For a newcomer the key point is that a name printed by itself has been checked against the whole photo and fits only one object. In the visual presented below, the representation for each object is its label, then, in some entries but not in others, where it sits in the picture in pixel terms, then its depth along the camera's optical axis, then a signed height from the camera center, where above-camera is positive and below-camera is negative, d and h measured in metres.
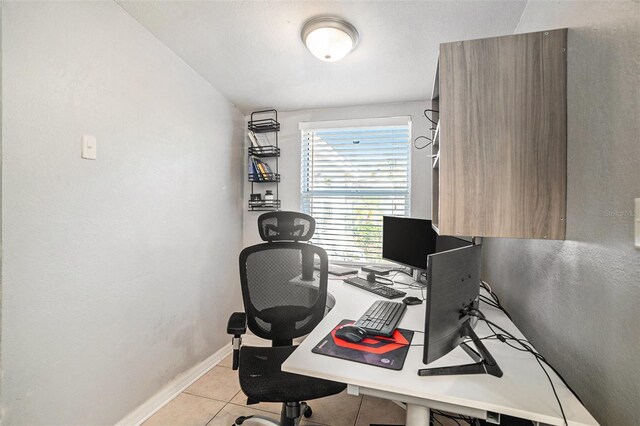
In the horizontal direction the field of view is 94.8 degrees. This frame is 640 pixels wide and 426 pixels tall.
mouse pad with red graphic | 1.09 -0.55
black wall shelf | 3.03 +0.59
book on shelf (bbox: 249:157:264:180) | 2.99 +0.41
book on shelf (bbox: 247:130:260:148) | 3.05 +0.74
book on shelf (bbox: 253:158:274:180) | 3.00 +0.42
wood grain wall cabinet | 1.10 +0.30
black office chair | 1.69 -0.43
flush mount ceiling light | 1.65 +1.02
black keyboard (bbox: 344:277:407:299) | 1.87 -0.52
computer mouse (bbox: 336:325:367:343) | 1.21 -0.51
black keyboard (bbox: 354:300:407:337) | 1.29 -0.51
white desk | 0.85 -0.56
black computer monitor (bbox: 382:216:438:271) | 2.09 -0.22
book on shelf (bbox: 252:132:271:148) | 3.18 +0.77
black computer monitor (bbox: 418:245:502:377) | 0.92 -0.33
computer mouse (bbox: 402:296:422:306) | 1.72 -0.52
